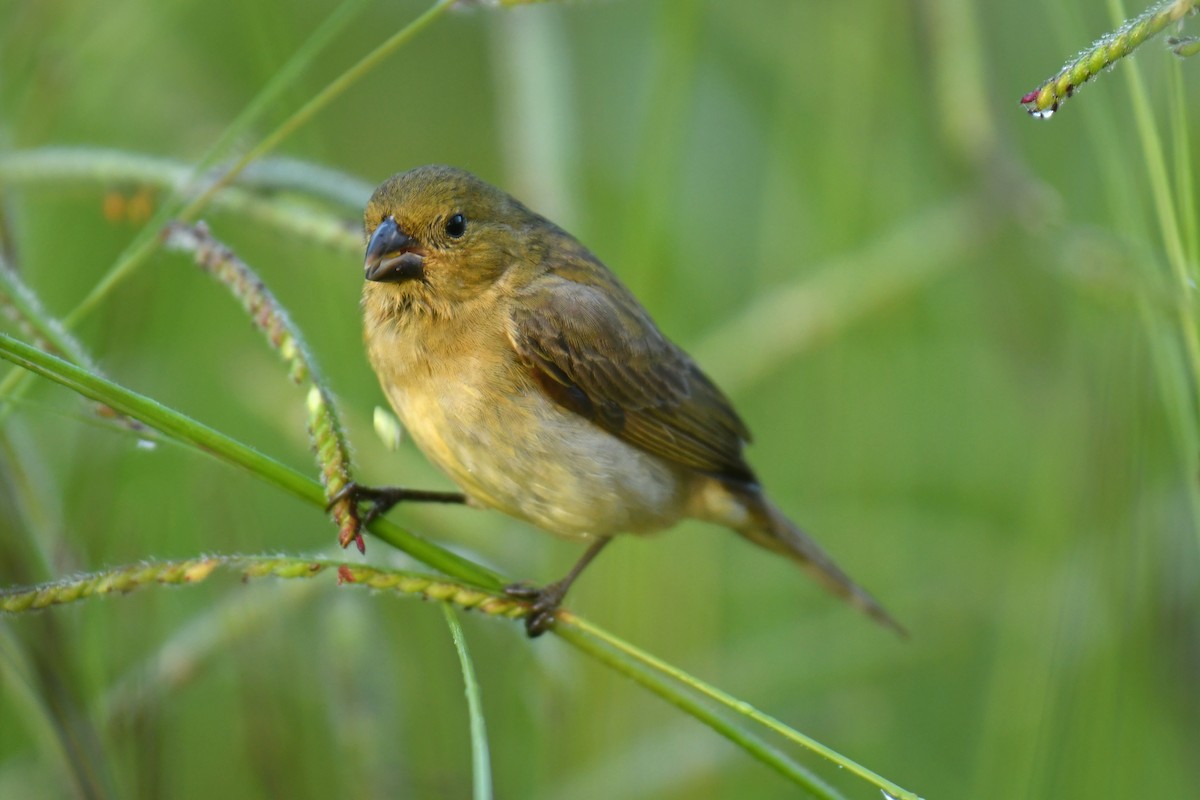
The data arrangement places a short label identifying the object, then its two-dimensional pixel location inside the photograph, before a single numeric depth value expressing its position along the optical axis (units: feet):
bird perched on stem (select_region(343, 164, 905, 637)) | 11.42
